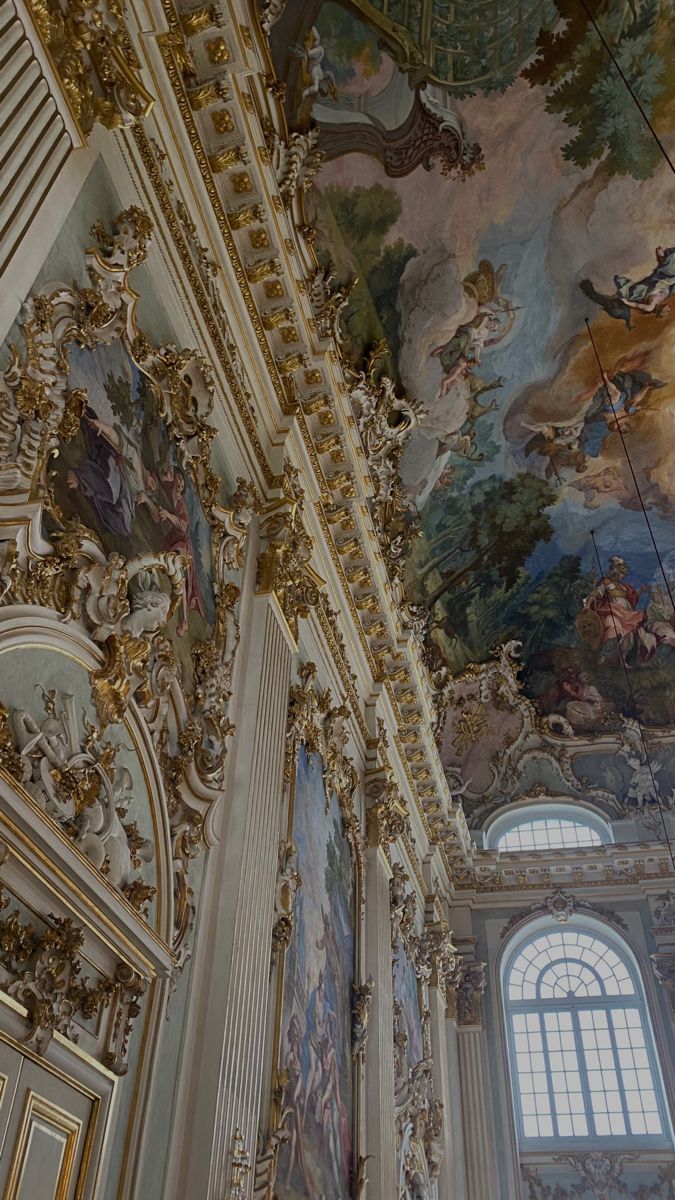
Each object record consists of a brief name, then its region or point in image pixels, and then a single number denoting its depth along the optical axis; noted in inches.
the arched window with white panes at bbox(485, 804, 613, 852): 724.7
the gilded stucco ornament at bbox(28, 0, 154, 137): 196.7
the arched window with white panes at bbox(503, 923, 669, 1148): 606.5
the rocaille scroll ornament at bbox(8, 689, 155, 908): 163.6
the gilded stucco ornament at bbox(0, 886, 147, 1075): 151.7
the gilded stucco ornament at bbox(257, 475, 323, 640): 315.0
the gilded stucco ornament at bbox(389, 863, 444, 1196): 448.1
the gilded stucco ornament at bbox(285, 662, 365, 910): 340.4
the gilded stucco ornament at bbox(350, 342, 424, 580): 414.0
